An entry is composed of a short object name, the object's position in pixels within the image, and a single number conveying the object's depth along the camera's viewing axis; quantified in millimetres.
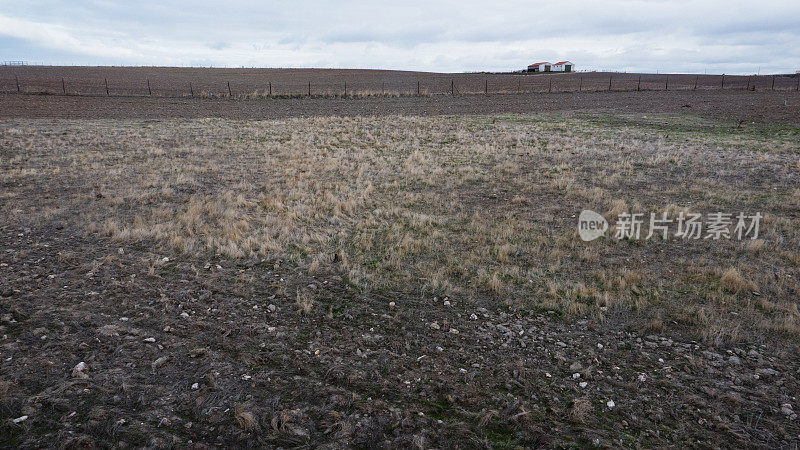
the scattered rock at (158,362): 4660
